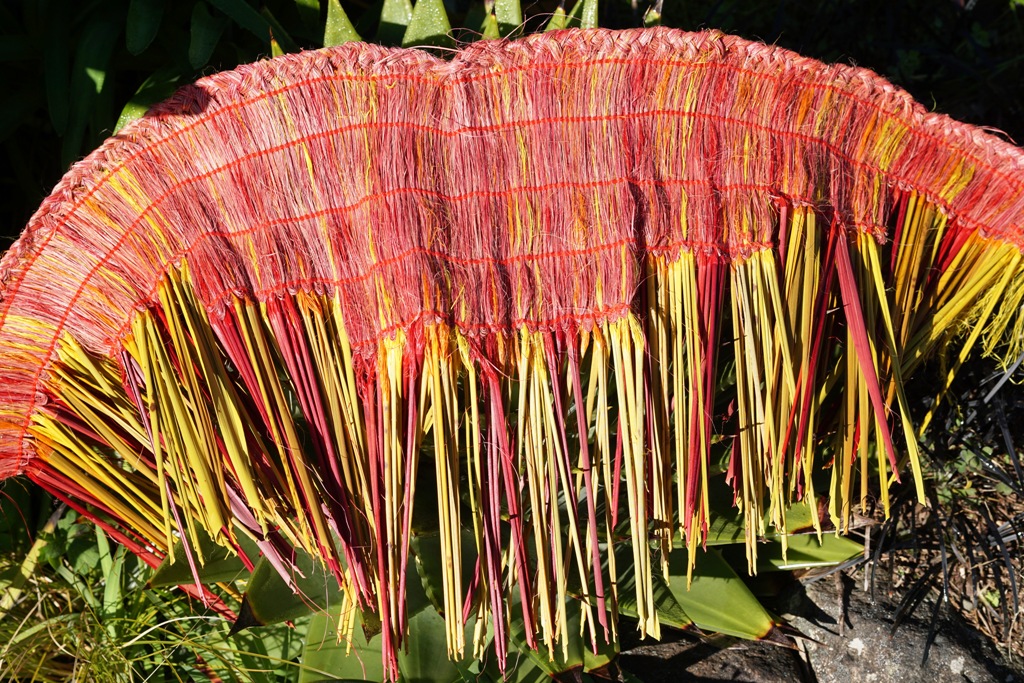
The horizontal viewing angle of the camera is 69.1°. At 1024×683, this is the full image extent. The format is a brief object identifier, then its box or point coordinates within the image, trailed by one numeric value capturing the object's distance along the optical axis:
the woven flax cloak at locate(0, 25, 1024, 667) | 1.00
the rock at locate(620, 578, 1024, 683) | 1.52
